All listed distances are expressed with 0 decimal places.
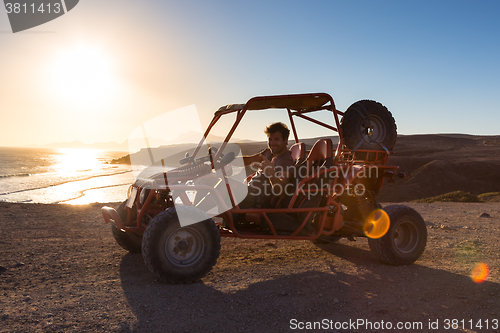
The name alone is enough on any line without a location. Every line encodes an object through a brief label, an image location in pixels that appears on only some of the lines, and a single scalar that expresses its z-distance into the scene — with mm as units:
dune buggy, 4238
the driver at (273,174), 4848
